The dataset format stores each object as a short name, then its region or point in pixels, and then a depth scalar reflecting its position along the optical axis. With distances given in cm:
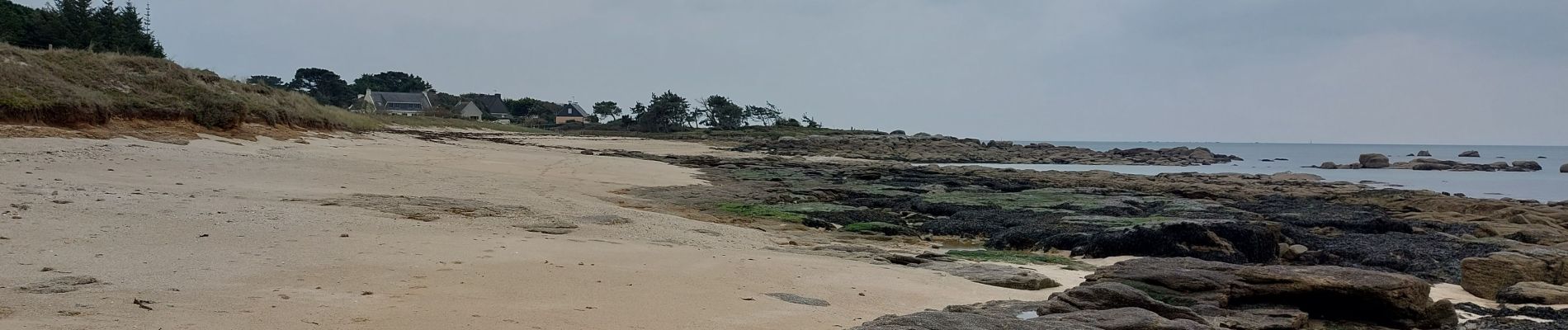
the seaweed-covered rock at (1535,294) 686
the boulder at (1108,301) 544
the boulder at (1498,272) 753
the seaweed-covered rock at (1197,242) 988
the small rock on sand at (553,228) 883
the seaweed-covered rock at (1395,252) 947
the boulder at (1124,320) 480
